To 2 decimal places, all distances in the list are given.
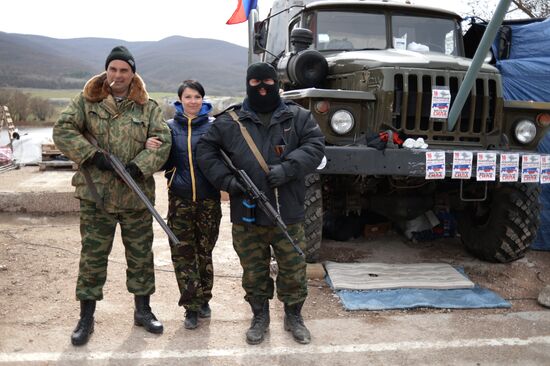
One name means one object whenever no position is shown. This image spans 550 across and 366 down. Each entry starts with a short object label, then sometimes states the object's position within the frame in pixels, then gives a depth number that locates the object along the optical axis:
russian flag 11.22
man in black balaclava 3.49
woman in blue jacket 3.66
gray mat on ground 4.73
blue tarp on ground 4.31
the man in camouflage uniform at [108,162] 3.43
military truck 4.59
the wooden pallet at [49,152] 9.89
